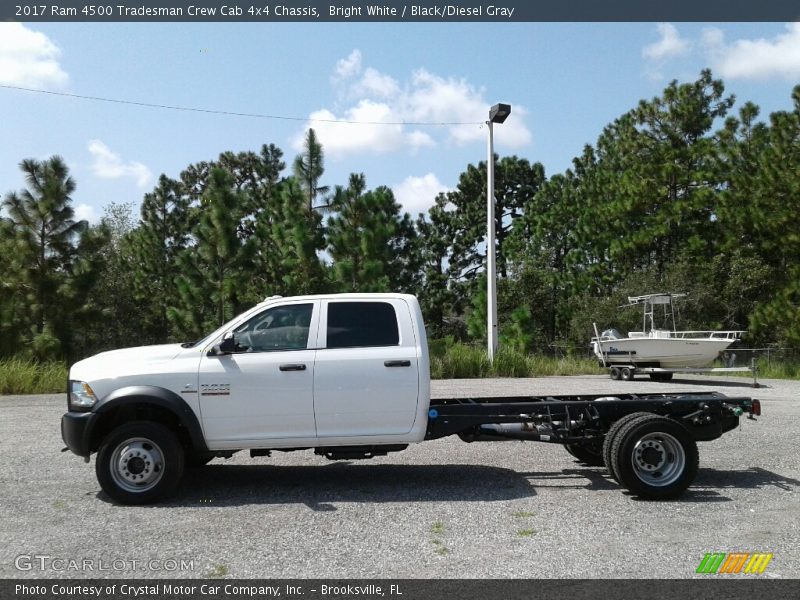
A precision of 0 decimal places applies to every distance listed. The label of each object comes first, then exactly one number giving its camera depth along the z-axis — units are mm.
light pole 27578
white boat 24094
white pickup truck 7508
